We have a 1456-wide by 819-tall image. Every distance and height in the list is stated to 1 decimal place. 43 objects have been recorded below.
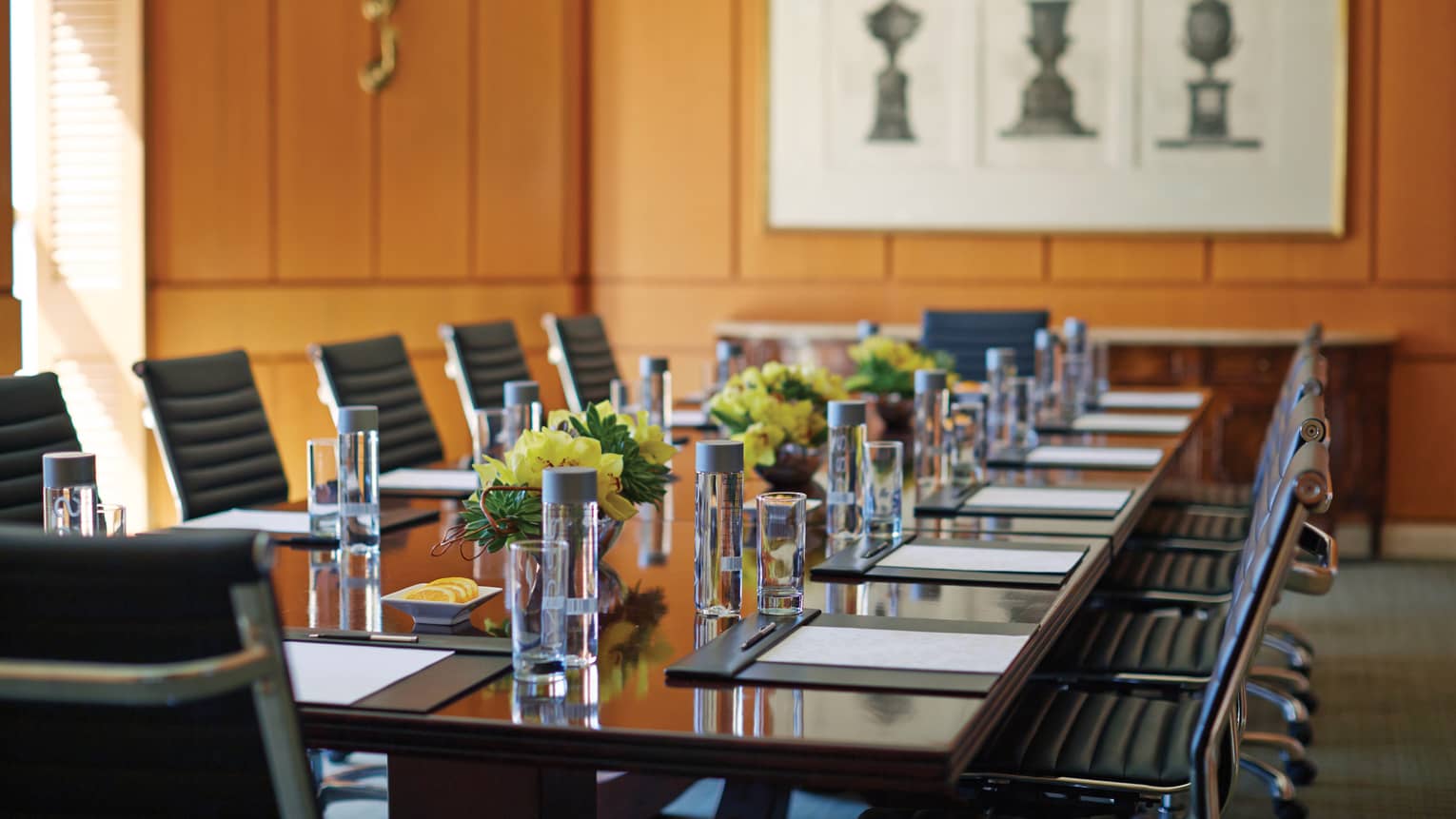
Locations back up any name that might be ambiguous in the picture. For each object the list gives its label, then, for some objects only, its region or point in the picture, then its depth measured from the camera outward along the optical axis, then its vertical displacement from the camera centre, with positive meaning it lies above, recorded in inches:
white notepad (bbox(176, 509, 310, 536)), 123.6 -14.6
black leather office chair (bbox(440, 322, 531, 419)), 204.7 -3.2
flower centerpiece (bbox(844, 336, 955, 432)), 187.6 -4.1
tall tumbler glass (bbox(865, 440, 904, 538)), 118.1 -11.5
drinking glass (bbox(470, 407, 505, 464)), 142.6 -8.4
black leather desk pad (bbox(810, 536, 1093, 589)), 101.2 -15.1
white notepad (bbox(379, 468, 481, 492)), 147.7 -13.6
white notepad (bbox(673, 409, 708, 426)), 199.5 -10.2
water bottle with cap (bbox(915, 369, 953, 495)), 147.4 -8.3
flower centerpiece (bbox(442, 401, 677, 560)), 95.7 -8.3
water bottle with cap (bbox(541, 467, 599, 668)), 78.4 -9.8
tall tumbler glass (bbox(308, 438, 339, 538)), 116.5 -11.0
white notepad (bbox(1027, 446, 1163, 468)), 164.7 -12.3
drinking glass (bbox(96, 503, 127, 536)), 97.6 -11.2
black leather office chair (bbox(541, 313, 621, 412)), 229.5 -3.3
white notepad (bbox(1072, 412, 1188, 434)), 196.1 -10.5
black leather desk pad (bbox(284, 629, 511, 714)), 71.6 -16.1
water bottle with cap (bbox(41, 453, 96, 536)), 98.3 -9.7
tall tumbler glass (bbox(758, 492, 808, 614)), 90.1 -12.0
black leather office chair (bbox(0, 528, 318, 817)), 55.7 -11.9
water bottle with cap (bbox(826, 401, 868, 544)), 118.6 -10.9
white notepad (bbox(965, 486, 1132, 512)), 135.3 -13.8
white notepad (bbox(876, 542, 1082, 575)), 105.1 -14.8
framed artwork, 289.3 +41.4
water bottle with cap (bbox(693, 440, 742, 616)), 91.7 -11.1
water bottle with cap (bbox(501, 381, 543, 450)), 143.5 -6.4
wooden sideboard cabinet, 276.1 -9.3
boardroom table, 65.3 -16.2
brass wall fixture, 267.7 +48.1
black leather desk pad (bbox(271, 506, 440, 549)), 116.8 -14.5
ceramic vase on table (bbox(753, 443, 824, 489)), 141.7 -11.4
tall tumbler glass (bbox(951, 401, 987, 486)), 149.8 -9.8
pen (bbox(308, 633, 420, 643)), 84.3 -15.8
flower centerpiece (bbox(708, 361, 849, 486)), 138.6 -7.7
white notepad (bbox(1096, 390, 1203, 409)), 225.3 -8.7
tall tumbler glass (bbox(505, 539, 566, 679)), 76.1 -12.8
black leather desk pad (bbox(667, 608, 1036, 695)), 74.0 -15.9
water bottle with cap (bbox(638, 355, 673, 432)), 179.9 -5.8
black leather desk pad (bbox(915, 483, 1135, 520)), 130.4 -14.1
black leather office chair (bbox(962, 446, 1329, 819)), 85.1 -25.4
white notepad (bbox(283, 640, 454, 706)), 73.4 -16.1
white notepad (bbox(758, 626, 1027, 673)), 78.5 -15.7
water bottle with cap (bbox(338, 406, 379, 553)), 114.7 -10.8
